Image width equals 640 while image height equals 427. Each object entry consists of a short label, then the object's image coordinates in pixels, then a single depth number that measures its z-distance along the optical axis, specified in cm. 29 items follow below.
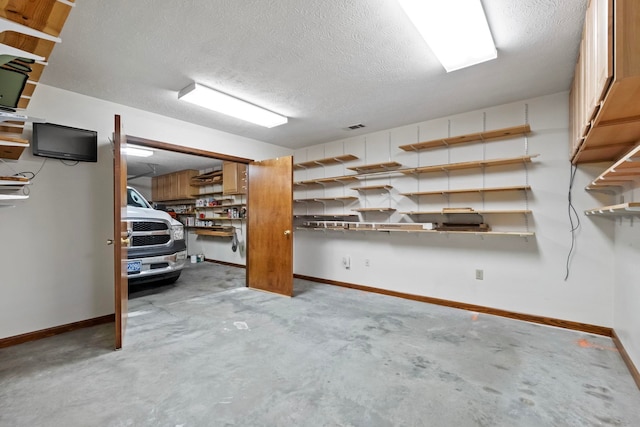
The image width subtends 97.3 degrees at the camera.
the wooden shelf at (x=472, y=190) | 310
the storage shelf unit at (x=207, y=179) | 665
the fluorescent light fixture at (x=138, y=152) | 497
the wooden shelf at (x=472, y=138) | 313
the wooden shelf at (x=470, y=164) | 309
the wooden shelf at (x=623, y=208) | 139
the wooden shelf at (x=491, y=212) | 304
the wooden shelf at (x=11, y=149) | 155
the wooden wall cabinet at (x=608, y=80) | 112
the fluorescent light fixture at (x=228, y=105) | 288
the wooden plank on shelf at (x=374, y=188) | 413
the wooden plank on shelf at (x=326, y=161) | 460
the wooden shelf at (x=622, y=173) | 135
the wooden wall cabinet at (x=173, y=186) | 729
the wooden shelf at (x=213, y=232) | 661
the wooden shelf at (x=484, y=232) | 301
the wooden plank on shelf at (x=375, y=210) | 407
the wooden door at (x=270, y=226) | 412
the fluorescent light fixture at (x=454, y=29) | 172
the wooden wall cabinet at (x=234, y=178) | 589
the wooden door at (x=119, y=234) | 238
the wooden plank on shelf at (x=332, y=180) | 453
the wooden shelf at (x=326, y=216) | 452
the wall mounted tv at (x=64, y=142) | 271
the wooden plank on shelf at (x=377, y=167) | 405
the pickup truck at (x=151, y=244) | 393
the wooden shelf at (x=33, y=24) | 106
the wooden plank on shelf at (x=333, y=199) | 457
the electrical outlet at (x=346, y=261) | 469
